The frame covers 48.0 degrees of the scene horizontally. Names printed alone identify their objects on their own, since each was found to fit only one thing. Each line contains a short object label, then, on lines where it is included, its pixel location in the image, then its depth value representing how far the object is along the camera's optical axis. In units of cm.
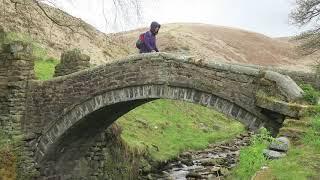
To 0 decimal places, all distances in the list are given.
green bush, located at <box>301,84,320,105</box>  782
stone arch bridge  869
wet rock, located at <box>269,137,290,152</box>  588
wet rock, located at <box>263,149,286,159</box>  561
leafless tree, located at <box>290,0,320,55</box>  1614
